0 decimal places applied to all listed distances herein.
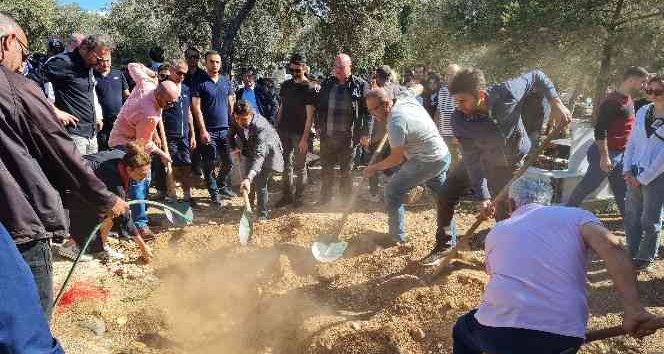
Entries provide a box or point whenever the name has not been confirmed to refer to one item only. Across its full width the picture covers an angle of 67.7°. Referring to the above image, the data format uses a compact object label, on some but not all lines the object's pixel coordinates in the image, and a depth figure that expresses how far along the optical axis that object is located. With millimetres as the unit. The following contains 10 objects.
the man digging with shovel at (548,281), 1941
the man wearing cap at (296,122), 6246
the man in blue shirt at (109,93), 5730
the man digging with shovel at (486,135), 3828
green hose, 2936
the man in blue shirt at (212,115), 6105
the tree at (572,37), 10766
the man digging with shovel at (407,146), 4262
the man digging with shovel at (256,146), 5242
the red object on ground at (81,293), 3961
